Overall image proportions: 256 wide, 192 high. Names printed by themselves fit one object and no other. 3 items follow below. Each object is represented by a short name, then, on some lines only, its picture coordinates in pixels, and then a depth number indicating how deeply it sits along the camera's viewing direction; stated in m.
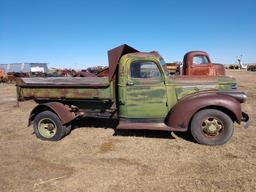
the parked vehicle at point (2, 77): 24.22
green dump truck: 4.10
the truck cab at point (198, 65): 8.50
